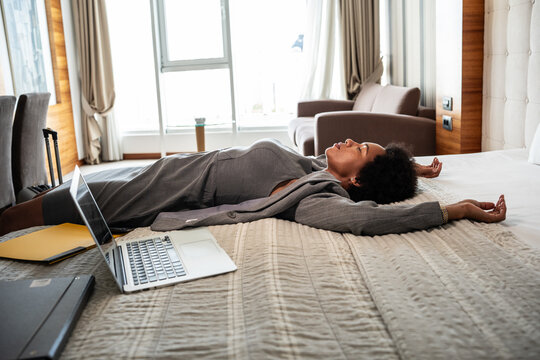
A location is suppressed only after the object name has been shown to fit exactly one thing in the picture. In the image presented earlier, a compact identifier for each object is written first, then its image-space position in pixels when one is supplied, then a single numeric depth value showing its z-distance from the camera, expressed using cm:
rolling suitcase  261
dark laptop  81
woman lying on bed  166
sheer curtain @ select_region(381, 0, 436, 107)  386
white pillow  212
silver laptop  116
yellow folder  134
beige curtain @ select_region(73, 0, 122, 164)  522
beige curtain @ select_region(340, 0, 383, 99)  498
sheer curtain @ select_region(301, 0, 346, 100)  512
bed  84
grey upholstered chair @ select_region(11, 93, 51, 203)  274
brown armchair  333
